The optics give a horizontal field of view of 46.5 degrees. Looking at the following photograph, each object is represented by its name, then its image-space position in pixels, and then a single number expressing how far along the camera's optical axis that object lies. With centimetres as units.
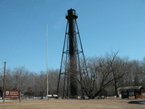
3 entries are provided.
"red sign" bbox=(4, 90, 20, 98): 2755
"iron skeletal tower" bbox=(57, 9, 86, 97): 3506
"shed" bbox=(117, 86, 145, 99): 3071
